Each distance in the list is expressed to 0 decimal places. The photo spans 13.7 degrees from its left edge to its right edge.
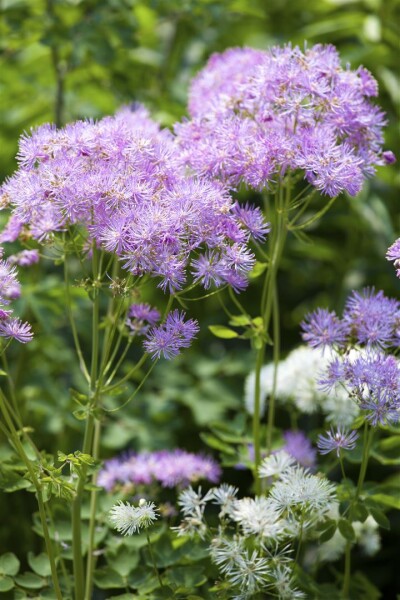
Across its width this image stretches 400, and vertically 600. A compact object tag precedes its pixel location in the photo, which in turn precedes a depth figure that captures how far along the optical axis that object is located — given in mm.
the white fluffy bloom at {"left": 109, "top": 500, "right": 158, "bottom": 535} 882
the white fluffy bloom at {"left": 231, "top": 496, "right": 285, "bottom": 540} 910
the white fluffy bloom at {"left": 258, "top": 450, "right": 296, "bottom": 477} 952
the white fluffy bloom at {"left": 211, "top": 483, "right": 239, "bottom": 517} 943
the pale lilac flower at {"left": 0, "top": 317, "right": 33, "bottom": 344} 880
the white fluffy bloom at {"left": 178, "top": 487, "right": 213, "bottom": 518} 944
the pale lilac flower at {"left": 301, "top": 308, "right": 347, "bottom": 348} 938
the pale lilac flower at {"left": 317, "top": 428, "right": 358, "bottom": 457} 919
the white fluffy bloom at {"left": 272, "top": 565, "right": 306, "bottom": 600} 903
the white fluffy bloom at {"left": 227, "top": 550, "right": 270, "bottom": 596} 901
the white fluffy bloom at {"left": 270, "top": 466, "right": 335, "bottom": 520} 907
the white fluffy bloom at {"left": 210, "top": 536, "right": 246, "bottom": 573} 910
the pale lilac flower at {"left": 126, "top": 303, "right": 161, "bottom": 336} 953
